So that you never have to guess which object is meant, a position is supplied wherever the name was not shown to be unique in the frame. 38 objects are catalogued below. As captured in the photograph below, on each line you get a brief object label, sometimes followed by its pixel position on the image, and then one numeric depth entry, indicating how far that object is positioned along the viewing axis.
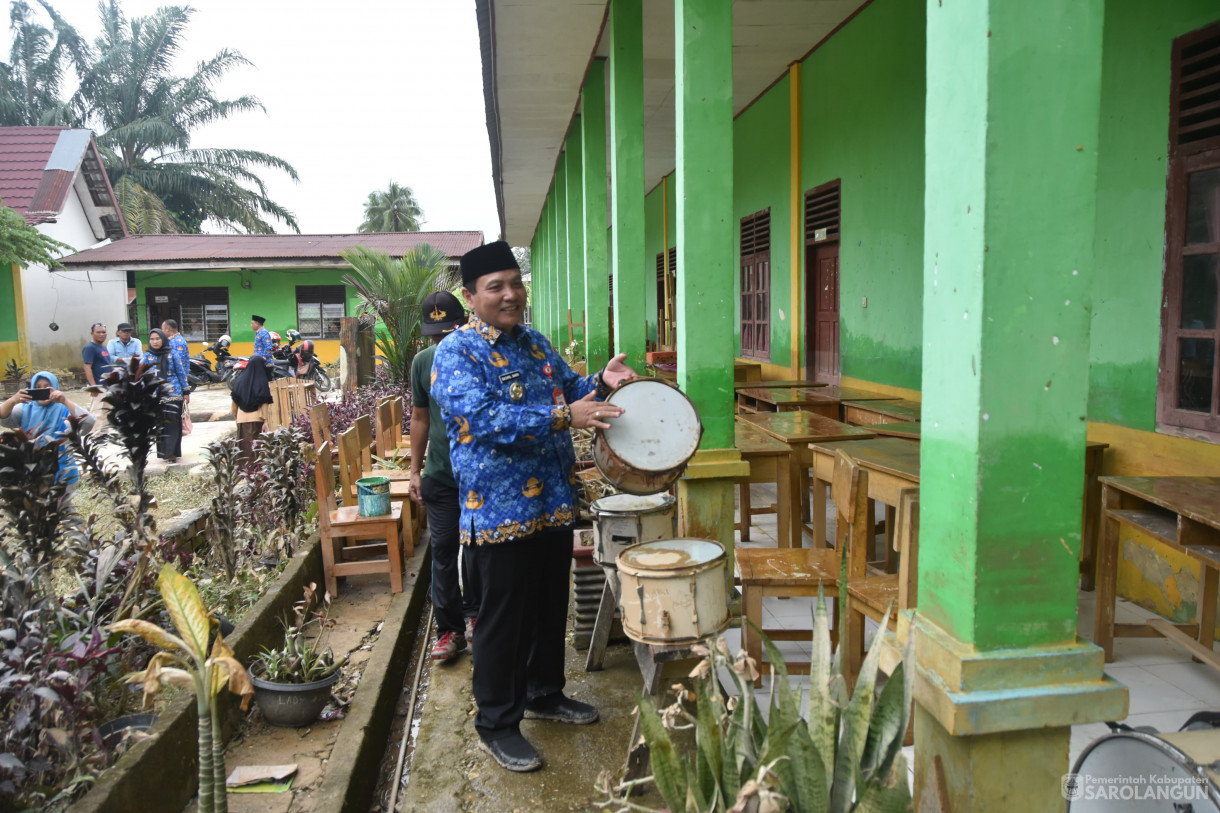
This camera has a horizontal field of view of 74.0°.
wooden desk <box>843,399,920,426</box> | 5.36
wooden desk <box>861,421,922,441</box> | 4.57
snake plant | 1.65
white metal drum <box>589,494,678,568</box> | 3.21
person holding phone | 5.11
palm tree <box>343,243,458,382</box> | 10.59
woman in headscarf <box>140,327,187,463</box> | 9.62
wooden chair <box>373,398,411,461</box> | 6.58
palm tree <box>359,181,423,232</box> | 45.88
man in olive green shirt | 3.80
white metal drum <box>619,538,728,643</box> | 2.58
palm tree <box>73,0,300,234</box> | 27.59
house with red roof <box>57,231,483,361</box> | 20.27
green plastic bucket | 4.73
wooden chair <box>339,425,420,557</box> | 4.96
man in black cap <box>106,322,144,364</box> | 11.03
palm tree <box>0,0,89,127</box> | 28.44
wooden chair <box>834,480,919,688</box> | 2.95
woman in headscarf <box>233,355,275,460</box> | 8.41
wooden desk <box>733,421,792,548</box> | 4.68
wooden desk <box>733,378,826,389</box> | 7.46
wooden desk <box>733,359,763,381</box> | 9.26
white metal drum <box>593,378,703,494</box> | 2.75
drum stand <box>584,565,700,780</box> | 2.57
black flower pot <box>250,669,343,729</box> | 3.21
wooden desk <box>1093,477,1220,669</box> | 3.01
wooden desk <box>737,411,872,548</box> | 4.78
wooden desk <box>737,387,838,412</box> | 6.48
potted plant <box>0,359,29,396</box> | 15.70
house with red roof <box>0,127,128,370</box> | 17.28
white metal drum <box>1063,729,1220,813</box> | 1.50
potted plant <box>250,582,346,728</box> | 3.22
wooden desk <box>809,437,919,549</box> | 3.50
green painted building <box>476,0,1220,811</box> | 1.69
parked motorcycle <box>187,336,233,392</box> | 17.33
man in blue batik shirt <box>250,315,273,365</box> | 12.80
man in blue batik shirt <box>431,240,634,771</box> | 2.64
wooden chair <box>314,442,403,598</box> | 4.66
